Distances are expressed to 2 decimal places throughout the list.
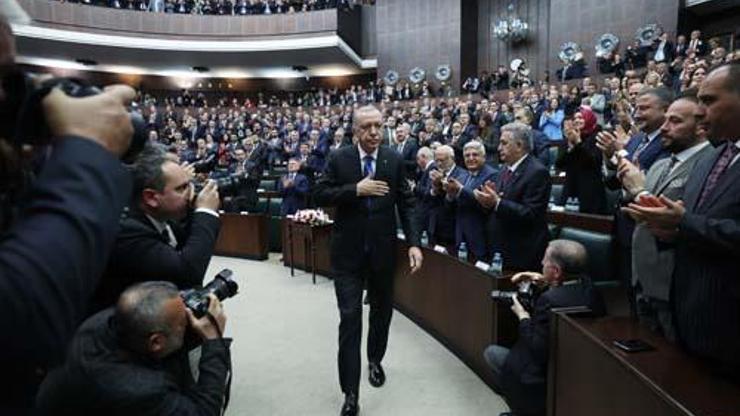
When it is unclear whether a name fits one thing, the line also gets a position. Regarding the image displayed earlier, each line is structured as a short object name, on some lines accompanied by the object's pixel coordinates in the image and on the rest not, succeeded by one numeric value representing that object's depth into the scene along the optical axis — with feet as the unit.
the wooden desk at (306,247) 19.26
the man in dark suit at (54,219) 1.74
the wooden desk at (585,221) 10.66
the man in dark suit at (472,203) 11.70
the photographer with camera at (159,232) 4.78
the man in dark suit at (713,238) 4.86
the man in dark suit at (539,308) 7.10
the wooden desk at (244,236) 23.39
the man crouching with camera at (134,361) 4.03
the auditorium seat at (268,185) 28.73
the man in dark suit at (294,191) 22.71
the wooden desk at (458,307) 9.37
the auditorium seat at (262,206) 24.91
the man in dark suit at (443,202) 13.47
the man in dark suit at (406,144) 22.35
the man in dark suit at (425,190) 14.92
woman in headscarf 12.14
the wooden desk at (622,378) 4.33
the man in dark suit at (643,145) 8.73
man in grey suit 6.38
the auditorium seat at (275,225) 24.67
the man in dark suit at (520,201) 9.63
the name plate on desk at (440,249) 11.78
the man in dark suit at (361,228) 8.66
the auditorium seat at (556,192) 15.58
